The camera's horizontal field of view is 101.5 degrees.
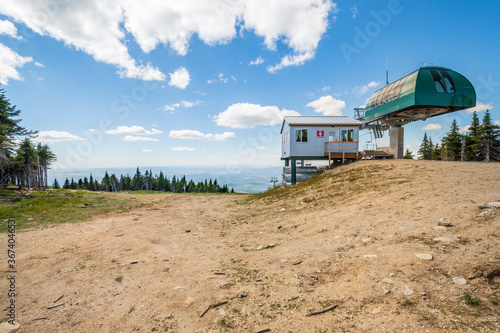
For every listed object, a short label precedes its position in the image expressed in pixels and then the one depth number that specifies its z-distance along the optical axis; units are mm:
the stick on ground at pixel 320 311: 3678
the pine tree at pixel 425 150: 66712
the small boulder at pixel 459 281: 3718
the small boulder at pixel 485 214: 5676
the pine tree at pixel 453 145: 48022
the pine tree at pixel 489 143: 39216
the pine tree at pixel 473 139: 42694
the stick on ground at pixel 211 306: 3983
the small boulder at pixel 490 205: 5954
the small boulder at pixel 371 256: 4992
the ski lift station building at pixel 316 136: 22812
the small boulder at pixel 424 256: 4488
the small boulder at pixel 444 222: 5719
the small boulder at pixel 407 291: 3705
